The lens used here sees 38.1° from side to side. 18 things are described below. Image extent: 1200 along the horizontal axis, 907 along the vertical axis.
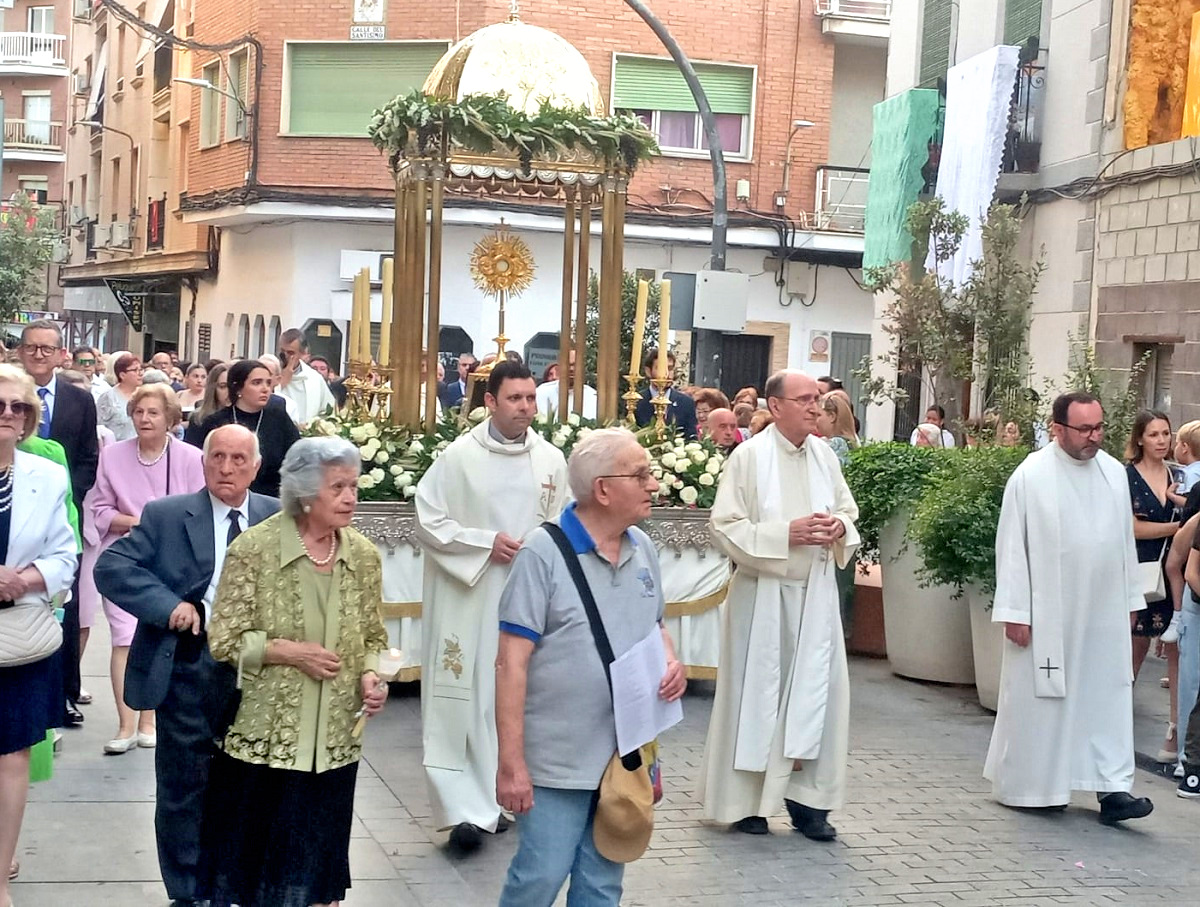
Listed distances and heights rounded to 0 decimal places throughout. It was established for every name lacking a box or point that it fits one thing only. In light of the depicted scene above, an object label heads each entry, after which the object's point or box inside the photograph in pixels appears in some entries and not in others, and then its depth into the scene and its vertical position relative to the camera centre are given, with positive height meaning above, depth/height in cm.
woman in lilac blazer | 808 -81
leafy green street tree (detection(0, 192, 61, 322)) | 3669 +97
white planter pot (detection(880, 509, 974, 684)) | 1075 -171
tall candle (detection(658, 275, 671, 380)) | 1039 +11
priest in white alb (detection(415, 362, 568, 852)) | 686 -99
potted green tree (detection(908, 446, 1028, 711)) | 984 -107
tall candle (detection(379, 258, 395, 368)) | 1088 +3
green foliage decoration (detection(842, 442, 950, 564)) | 1094 -84
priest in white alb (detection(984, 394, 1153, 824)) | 763 -114
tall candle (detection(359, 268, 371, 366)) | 1089 +2
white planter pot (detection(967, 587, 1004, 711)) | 994 -169
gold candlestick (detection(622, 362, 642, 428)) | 1050 -43
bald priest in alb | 712 -123
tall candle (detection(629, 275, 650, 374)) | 1027 +1
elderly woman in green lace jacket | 491 -105
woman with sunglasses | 539 -82
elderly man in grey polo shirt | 461 -93
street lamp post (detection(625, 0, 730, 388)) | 1622 +156
